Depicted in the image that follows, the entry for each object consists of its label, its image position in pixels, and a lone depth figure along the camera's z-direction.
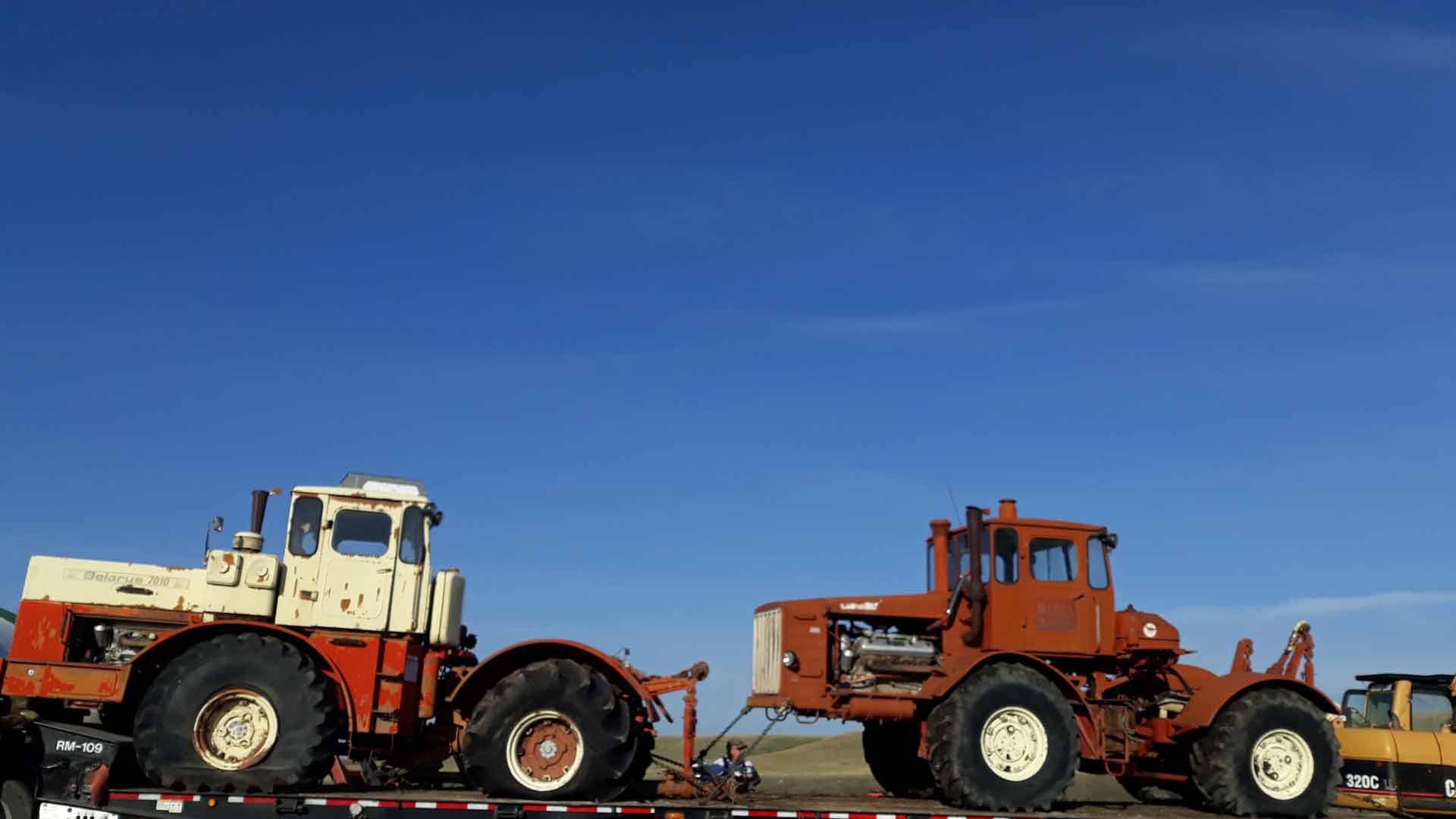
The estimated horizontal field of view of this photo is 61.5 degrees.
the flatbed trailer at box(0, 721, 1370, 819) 11.07
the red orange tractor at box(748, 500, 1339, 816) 12.90
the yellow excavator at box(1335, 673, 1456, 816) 15.37
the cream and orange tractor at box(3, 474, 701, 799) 11.95
